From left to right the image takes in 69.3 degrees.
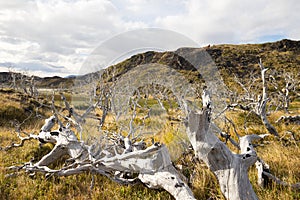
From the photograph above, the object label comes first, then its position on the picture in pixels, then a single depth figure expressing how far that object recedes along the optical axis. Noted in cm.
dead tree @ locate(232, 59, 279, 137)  777
